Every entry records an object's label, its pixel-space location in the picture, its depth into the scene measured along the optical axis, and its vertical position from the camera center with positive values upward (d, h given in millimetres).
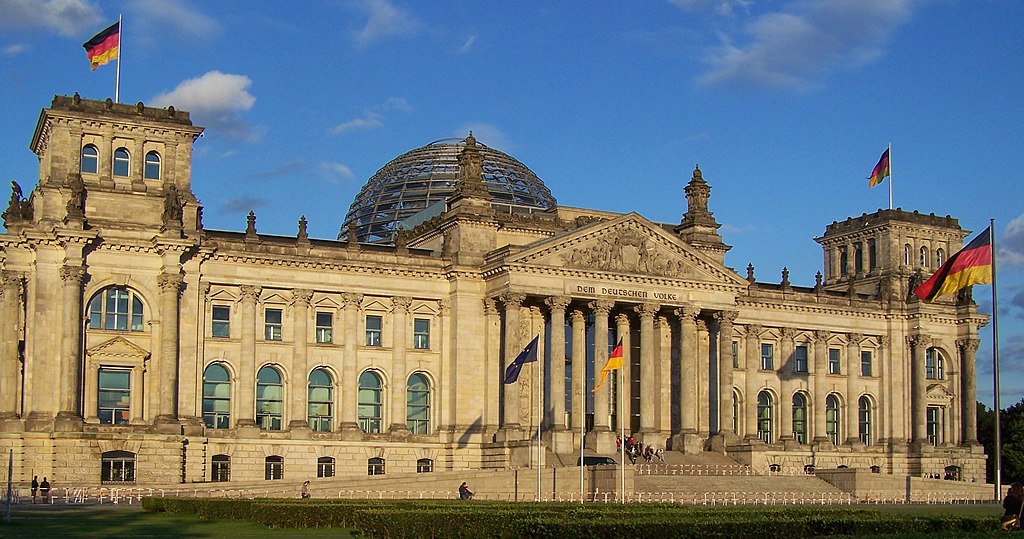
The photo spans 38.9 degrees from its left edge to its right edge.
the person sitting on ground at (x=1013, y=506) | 35312 -3325
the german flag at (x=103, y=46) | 79438 +17699
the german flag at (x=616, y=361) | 75625 +498
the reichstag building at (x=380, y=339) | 77250 +1862
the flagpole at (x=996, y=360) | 59038 +474
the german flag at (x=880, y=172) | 103750 +14264
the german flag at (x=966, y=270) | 63469 +4444
